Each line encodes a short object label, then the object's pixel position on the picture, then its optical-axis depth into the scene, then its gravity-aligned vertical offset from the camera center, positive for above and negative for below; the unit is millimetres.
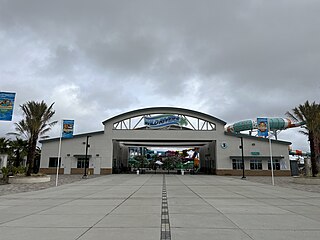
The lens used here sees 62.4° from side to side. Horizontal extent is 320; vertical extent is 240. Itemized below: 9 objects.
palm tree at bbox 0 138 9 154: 36722 +2882
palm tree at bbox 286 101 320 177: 27453 +4936
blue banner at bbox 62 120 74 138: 26438 +3731
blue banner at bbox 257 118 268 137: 26906 +4248
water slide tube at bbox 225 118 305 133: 45750 +7768
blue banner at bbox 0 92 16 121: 15859 +3638
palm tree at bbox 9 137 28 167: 38312 +2917
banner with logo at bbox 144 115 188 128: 45969 +8012
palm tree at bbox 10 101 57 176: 27219 +4620
